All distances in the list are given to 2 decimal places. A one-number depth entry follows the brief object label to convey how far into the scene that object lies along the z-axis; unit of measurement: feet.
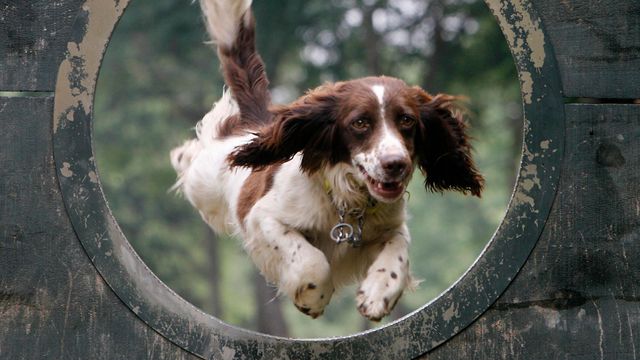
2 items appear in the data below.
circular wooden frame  31.30
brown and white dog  31.37
